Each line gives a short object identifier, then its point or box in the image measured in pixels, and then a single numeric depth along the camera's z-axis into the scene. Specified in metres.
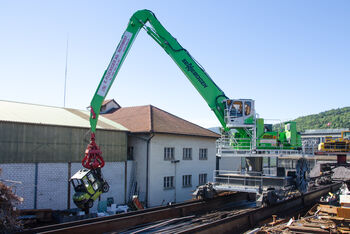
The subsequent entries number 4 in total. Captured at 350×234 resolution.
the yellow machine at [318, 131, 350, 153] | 18.28
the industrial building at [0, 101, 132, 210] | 14.57
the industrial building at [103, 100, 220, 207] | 20.09
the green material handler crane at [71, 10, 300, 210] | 14.57
